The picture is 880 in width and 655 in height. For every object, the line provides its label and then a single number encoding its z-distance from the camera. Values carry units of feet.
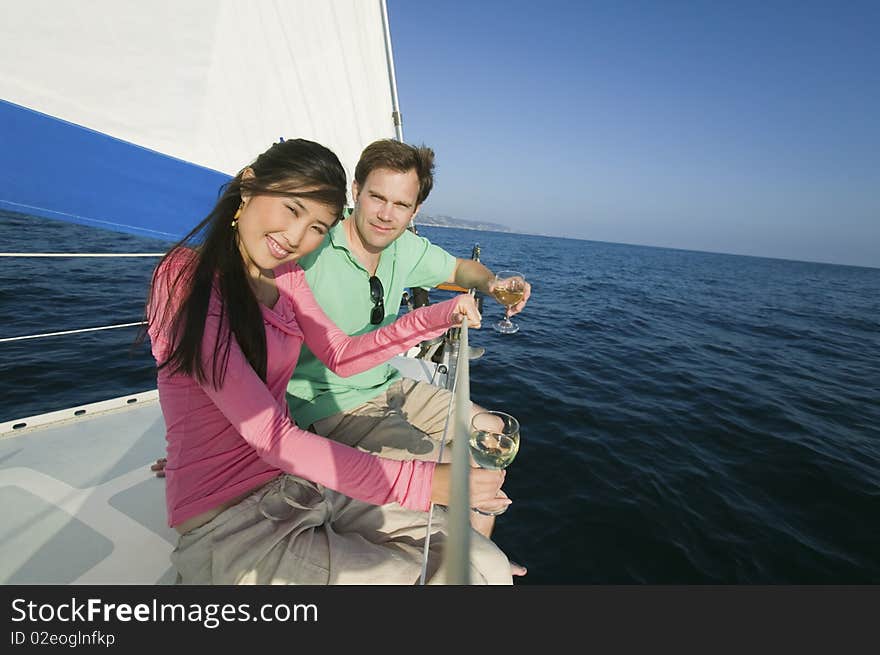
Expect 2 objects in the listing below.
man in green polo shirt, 4.70
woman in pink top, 3.37
